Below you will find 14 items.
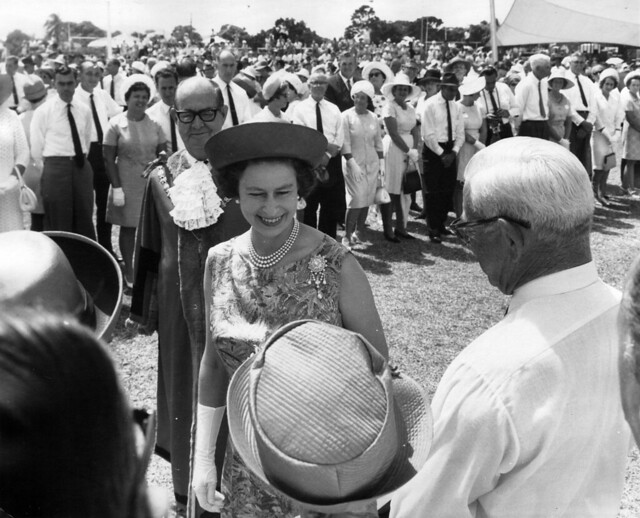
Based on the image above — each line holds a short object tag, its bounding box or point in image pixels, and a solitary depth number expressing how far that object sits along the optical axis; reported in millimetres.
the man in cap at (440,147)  8344
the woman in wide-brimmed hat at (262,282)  2328
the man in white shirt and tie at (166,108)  6555
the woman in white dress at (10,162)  5582
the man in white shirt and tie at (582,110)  10578
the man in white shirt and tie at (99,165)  7336
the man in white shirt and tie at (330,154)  7734
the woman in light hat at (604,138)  10773
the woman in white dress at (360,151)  7949
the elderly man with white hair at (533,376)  1497
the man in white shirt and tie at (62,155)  6598
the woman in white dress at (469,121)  8703
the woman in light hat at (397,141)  8414
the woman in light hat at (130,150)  6316
